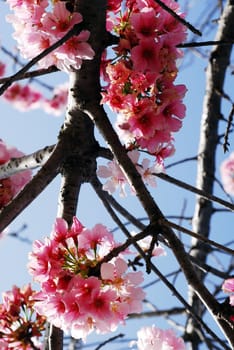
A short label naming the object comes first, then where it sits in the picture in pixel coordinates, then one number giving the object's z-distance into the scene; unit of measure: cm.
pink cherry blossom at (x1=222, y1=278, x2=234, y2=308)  315
